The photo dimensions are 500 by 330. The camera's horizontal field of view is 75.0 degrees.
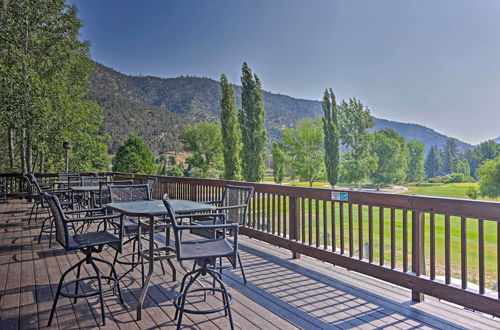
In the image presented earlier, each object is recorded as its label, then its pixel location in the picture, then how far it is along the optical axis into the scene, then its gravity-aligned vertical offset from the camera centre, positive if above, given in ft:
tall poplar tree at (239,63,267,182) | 92.89 +10.79
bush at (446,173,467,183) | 186.19 -8.41
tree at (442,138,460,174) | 237.25 +8.14
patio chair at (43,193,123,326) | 7.94 -1.96
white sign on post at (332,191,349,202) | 10.49 -1.04
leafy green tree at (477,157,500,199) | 95.35 -4.66
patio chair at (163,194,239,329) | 7.07 -1.98
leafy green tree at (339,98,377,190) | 131.23 +9.82
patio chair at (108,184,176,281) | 11.29 -1.16
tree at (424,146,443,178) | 242.99 +0.49
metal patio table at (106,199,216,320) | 8.30 -1.25
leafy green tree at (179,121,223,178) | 136.87 +7.36
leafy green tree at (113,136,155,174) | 107.24 +2.88
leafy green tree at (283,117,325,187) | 133.49 +6.18
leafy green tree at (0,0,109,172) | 36.06 +10.09
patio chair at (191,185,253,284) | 10.74 -1.30
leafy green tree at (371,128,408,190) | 150.39 +1.35
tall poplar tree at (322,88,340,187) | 111.24 +8.43
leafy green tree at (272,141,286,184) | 131.23 +0.68
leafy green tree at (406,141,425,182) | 185.16 +1.59
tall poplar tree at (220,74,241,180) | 98.58 +8.81
